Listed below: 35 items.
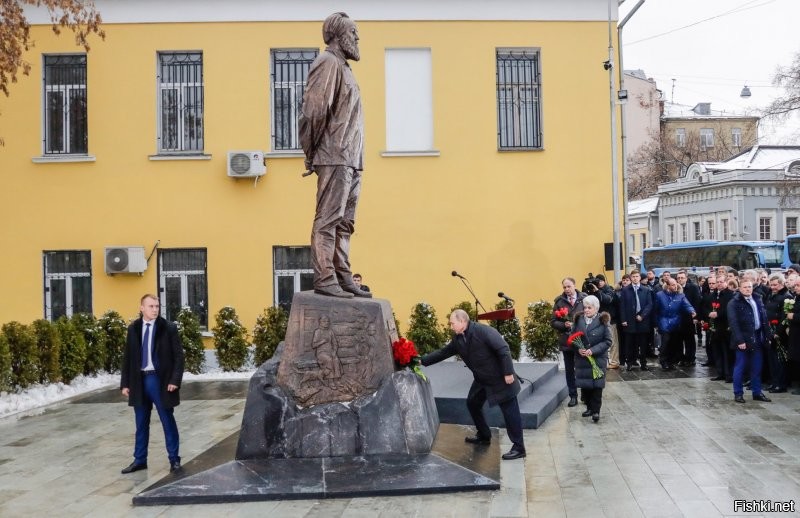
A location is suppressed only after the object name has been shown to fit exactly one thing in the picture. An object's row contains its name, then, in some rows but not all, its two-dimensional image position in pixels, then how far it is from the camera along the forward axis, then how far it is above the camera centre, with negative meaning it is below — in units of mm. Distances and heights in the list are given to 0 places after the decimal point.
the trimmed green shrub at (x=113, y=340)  14992 -1339
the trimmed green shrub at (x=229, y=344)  15312 -1481
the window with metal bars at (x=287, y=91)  17641 +3779
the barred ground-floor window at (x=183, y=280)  17516 -293
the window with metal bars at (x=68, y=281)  17469 -277
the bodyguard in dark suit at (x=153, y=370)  7668 -981
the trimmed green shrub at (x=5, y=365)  12000 -1424
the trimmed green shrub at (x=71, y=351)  13750 -1408
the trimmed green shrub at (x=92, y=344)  14438 -1361
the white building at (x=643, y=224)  54562 +2370
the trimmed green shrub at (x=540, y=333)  15555 -1408
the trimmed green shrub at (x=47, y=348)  13133 -1288
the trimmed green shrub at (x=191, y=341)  15133 -1396
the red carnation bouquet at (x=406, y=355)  7805 -893
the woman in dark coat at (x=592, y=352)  9812 -1133
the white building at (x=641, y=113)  60625 +11042
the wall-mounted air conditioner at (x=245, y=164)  17094 +2135
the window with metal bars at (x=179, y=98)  17578 +3657
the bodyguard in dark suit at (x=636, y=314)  14406 -997
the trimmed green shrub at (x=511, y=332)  15594 -1382
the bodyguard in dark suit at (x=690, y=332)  14649 -1364
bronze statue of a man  7770 +1253
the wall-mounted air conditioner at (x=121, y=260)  16922 +160
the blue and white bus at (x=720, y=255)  33438 +60
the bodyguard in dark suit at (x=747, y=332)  10688 -1017
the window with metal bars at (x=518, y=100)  17969 +3563
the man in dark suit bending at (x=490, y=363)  7805 -990
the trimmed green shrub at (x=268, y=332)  15258 -1271
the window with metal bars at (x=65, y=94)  17500 +3771
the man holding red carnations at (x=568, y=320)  10883 -835
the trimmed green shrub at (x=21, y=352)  12508 -1287
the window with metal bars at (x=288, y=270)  17609 -125
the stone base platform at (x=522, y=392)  9727 -1751
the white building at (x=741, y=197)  44688 +3391
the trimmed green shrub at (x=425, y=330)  15406 -1306
